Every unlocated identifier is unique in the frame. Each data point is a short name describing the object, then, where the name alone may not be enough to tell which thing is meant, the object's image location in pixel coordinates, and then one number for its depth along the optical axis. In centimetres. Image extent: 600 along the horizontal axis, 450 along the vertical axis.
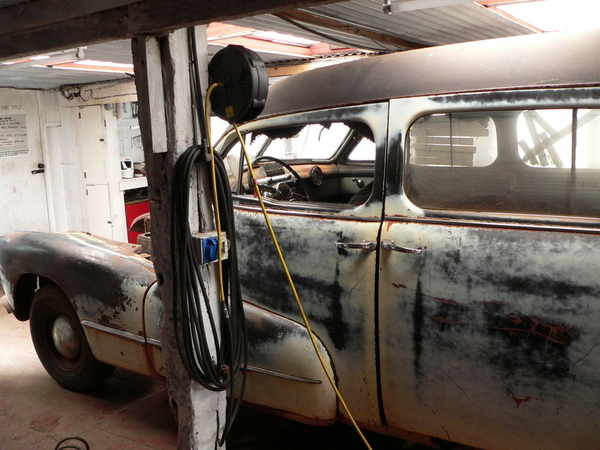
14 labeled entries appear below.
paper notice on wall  799
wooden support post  238
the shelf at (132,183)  873
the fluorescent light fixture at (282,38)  500
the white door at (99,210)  866
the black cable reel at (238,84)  233
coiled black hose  245
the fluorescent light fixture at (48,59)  493
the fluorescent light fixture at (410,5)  316
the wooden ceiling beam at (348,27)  402
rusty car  236
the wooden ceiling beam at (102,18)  205
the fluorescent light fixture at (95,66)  618
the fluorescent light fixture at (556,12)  396
